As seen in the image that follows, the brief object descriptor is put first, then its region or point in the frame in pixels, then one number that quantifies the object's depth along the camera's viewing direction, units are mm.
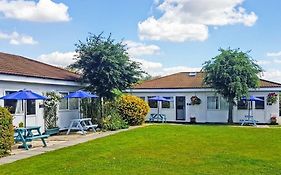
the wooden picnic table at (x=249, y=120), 31859
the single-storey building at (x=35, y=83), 18547
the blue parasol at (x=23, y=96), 16641
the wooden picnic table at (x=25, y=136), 15109
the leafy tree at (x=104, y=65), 24391
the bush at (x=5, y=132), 13400
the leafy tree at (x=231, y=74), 31125
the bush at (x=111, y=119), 23844
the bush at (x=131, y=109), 26953
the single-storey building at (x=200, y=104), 33562
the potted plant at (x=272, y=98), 32719
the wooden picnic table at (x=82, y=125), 21494
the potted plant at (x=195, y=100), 34906
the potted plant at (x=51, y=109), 21594
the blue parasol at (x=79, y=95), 21680
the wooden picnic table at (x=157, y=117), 35875
